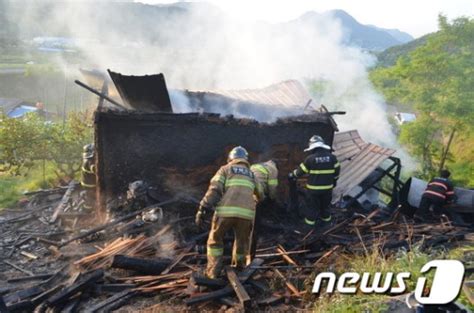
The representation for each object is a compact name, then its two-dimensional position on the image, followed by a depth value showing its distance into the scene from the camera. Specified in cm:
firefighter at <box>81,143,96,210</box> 920
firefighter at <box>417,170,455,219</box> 1000
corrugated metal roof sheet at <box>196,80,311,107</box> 1027
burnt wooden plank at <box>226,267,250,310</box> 483
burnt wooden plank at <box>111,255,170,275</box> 573
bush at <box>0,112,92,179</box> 1452
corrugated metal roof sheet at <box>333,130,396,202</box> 1132
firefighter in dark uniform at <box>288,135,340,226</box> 750
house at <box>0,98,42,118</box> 3856
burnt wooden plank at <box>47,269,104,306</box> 515
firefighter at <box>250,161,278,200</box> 624
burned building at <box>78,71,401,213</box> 783
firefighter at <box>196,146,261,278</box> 558
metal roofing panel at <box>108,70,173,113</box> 742
